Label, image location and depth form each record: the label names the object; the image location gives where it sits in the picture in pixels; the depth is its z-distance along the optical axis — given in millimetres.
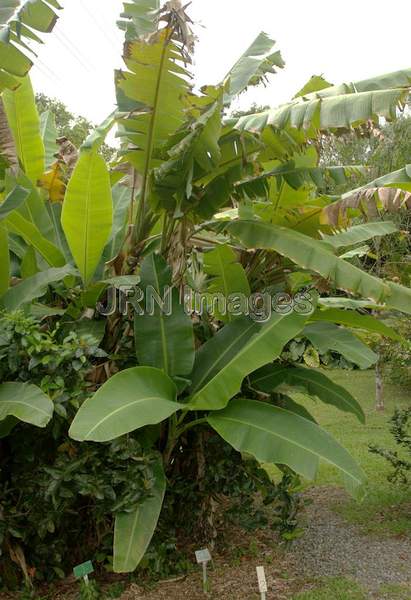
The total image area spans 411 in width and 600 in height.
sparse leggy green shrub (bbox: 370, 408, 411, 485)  5605
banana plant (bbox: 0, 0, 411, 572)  3678
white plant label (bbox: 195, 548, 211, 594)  4031
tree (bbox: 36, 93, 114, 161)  19938
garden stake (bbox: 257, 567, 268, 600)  3688
